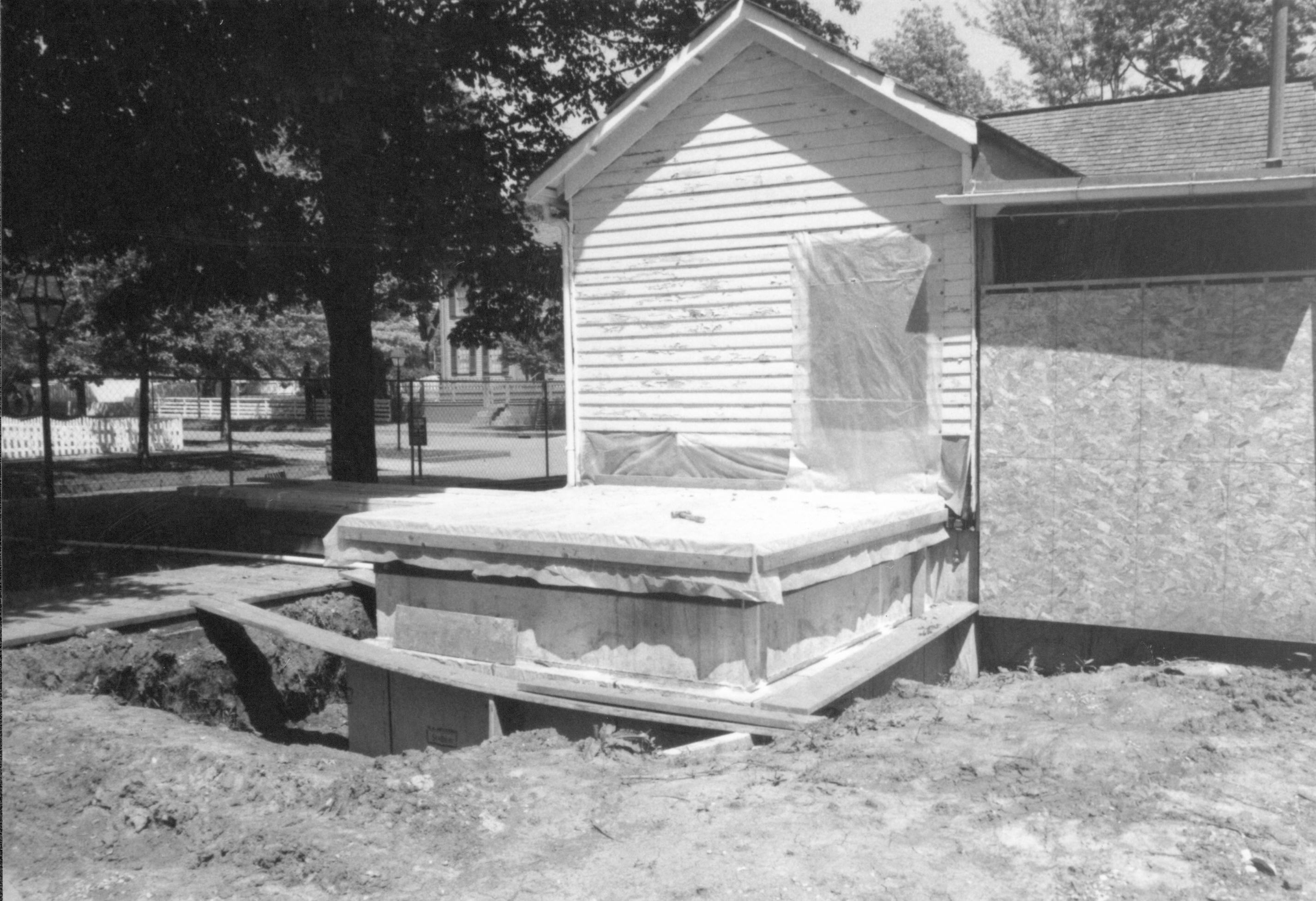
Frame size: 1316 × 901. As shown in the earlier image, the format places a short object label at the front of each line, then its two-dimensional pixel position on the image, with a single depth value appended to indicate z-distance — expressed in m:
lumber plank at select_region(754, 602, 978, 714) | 7.16
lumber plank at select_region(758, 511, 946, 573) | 7.23
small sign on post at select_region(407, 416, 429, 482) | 20.45
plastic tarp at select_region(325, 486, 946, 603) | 7.39
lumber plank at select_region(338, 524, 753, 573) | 7.26
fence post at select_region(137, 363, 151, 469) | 18.25
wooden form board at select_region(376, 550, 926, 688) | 7.52
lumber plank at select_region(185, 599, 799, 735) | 7.24
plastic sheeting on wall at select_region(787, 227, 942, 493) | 10.30
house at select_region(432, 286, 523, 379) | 59.72
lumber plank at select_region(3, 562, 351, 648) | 9.16
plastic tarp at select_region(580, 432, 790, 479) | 11.16
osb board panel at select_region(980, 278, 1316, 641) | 8.72
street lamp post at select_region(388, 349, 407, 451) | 20.42
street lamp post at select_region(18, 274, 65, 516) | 13.73
